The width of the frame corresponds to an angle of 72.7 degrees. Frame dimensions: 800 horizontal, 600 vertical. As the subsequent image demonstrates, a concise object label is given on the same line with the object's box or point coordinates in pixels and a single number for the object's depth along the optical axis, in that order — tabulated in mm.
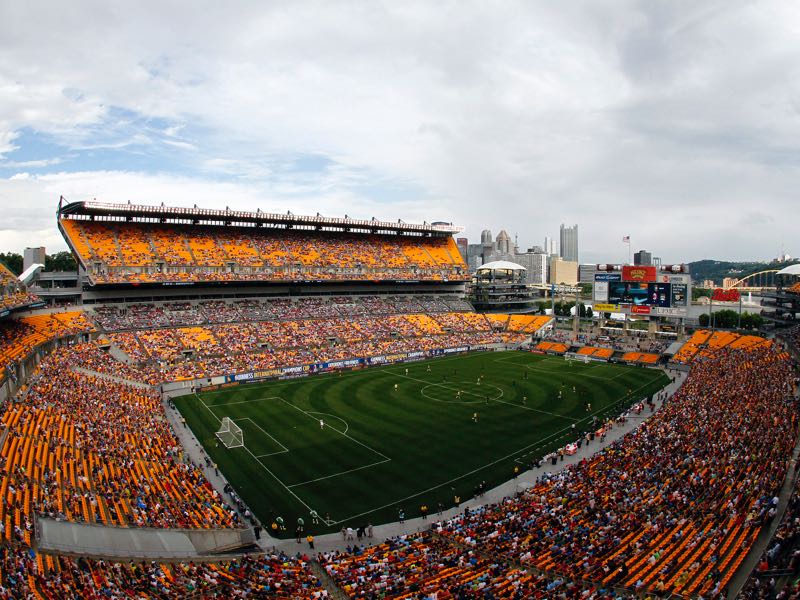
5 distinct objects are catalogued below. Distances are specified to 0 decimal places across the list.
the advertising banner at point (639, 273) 69375
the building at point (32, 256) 77500
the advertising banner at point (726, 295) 67456
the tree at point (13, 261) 100688
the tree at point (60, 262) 97000
